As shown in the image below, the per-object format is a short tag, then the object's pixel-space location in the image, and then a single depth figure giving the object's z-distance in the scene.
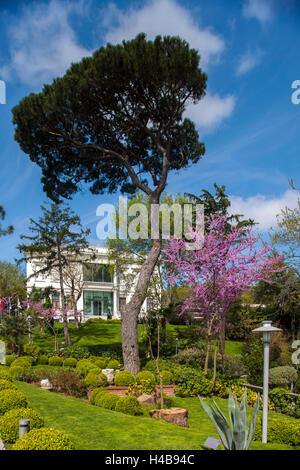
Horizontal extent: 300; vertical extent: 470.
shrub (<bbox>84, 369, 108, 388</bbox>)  15.24
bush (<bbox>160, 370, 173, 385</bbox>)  16.67
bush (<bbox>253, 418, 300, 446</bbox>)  8.44
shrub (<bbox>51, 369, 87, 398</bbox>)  14.43
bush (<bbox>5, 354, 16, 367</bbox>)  20.28
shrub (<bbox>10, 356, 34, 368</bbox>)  18.28
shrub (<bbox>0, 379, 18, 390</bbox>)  9.93
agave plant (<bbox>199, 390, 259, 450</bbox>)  6.26
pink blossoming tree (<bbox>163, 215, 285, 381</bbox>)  16.45
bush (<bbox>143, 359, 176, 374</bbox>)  18.47
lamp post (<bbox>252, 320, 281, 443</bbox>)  8.31
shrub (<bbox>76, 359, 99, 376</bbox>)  17.72
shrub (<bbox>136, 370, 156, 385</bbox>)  14.23
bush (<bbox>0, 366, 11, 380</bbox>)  11.76
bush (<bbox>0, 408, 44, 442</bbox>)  7.39
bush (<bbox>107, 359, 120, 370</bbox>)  19.72
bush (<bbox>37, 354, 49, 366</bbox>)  21.33
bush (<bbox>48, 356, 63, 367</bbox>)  21.03
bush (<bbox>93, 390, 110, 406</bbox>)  12.00
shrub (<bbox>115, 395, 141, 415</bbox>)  11.25
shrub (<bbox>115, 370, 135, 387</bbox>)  16.22
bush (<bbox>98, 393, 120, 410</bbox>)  11.60
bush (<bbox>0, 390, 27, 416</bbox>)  8.59
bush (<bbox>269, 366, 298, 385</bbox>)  16.58
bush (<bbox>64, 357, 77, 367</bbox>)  20.47
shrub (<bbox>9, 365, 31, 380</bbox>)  16.55
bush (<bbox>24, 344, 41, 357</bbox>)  22.58
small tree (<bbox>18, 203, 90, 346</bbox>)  27.19
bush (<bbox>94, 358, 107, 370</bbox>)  19.54
